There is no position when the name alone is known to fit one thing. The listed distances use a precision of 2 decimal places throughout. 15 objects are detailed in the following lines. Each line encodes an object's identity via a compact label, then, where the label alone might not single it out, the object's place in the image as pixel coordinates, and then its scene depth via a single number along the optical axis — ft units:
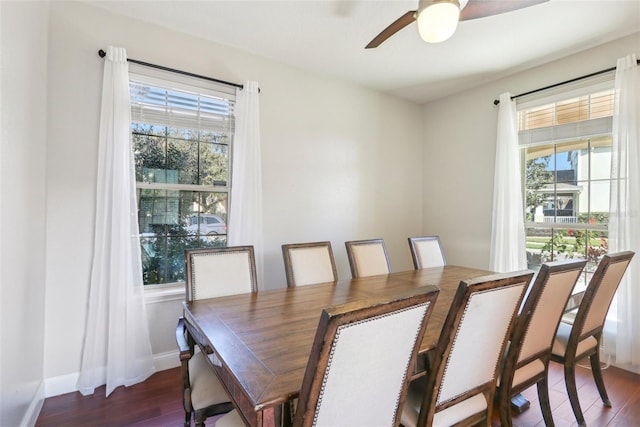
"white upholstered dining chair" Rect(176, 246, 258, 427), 4.35
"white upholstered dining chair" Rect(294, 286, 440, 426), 2.51
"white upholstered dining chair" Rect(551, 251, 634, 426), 5.58
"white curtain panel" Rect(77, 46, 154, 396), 6.84
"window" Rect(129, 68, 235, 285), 7.85
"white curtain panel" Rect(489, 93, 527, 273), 10.01
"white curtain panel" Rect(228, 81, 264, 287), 8.59
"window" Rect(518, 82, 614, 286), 8.86
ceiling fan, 4.75
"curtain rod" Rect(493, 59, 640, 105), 8.41
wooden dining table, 2.95
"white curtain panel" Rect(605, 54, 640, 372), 7.79
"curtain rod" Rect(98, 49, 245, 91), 7.03
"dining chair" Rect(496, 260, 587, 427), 4.69
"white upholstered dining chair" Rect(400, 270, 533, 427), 3.69
